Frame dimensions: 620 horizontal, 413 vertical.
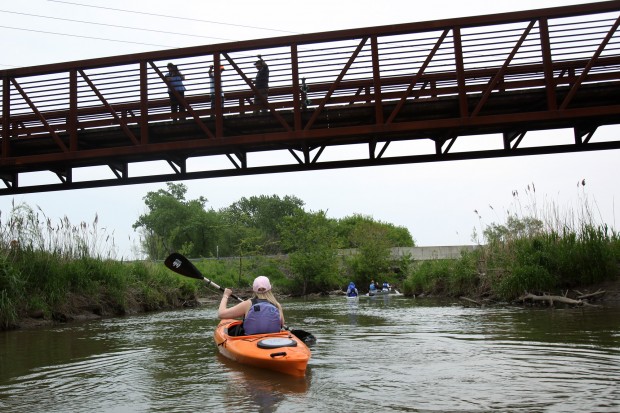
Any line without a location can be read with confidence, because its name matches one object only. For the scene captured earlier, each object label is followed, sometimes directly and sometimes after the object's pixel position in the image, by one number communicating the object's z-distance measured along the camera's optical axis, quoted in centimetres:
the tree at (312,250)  3559
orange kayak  619
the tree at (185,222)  6078
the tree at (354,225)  6647
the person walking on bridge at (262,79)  1284
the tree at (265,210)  7212
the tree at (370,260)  3778
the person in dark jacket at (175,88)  1262
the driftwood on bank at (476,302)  1577
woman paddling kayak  735
